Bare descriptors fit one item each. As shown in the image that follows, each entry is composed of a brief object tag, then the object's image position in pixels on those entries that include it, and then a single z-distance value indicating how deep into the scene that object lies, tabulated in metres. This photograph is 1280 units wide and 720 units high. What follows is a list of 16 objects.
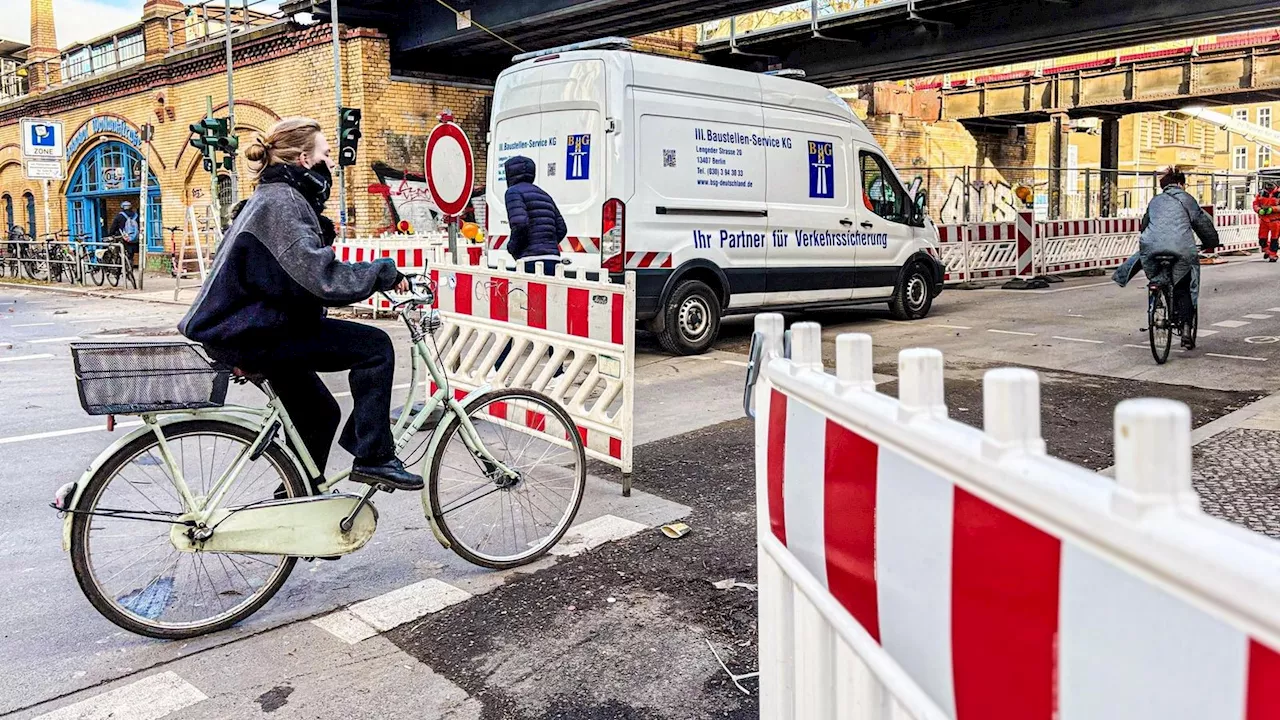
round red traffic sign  10.10
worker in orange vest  23.84
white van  9.94
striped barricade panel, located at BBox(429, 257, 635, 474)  5.61
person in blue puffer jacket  9.08
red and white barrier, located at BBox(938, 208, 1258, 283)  18.98
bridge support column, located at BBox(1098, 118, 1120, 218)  27.48
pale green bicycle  3.69
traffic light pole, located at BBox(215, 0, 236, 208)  22.08
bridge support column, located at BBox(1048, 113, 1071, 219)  29.30
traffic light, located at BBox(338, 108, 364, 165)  16.94
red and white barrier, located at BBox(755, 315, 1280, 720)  0.96
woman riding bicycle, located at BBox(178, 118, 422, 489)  3.73
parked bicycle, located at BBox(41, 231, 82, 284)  25.06
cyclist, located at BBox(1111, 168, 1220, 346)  9.47
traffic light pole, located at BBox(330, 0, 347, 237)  19.28
